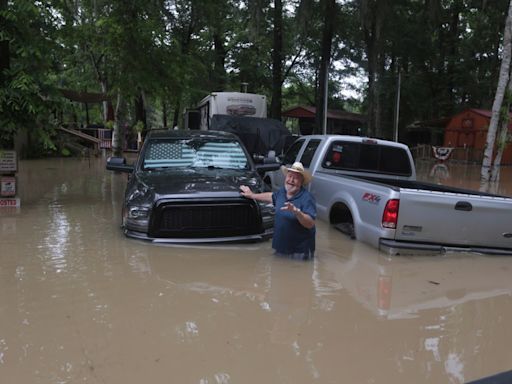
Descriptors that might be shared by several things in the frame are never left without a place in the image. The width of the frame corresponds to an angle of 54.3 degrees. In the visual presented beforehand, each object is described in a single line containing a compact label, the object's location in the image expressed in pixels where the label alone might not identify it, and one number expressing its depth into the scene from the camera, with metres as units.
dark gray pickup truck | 5.96
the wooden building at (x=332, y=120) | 39.94
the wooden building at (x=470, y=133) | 28.53
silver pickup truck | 5.91
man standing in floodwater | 5.34
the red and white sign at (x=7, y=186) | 9.16
